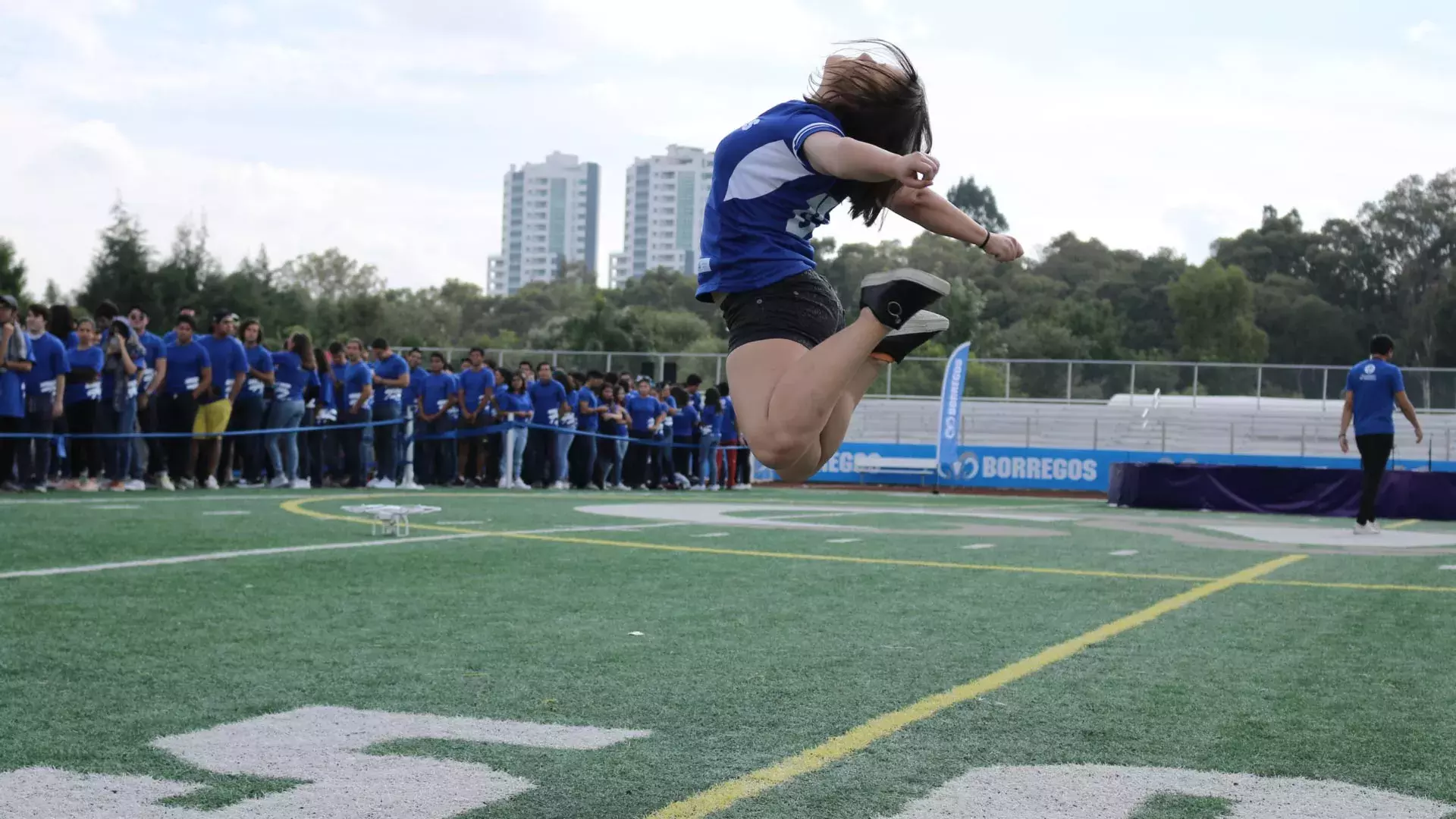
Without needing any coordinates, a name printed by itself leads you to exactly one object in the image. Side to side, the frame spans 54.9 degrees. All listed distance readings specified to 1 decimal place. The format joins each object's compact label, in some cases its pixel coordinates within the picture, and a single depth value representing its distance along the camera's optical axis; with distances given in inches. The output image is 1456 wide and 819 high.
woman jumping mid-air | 175.5
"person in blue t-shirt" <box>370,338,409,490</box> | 741.9
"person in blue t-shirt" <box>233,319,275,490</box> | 665.0
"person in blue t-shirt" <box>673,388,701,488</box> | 978.1
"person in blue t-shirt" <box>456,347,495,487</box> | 802.8
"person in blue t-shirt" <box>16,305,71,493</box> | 559.8
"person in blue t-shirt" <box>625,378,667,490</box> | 922.7
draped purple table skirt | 768.3
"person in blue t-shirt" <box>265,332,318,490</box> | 684.1
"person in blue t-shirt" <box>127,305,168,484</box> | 622.8
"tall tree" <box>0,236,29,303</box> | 2117.4
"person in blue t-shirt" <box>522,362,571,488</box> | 829.2
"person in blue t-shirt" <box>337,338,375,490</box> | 732.0
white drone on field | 414.0
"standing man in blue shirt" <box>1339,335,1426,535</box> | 550.3
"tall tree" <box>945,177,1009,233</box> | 5398.6
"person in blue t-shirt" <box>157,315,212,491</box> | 630.5
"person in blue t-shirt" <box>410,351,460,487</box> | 803.4
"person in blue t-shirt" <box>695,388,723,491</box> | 981.2
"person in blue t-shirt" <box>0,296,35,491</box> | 542.6
